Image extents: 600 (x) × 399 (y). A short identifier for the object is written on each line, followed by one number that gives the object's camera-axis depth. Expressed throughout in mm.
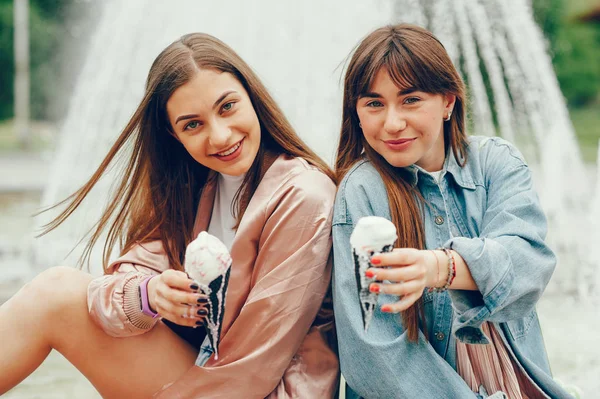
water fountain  5270
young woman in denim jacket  1597
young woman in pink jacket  1760
